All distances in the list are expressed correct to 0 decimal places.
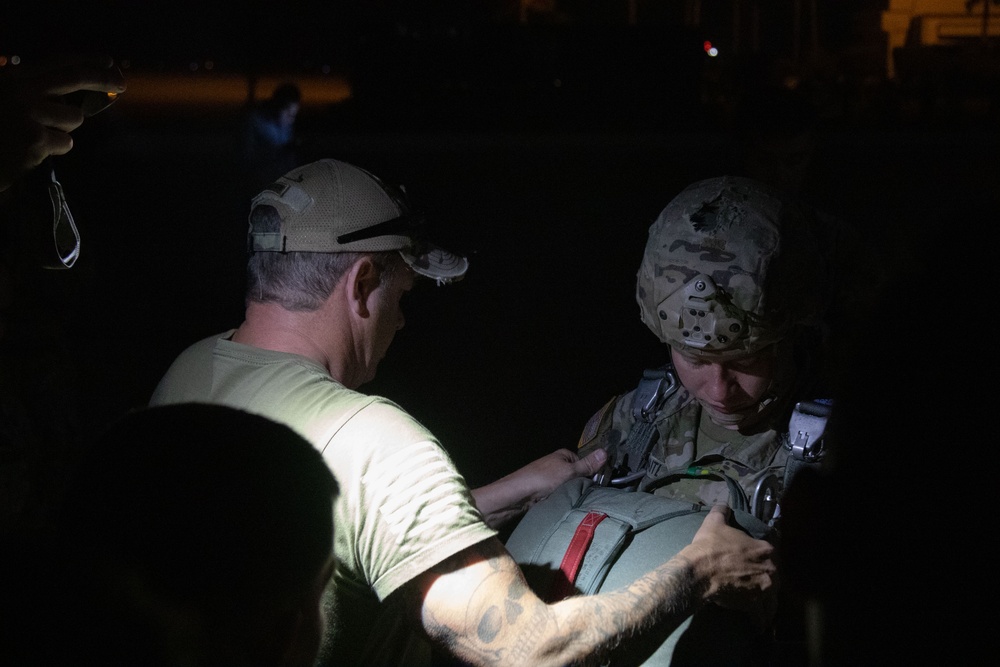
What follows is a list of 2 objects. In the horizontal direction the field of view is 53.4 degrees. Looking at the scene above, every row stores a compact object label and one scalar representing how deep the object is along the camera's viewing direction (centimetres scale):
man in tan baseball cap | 210
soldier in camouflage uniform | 278
